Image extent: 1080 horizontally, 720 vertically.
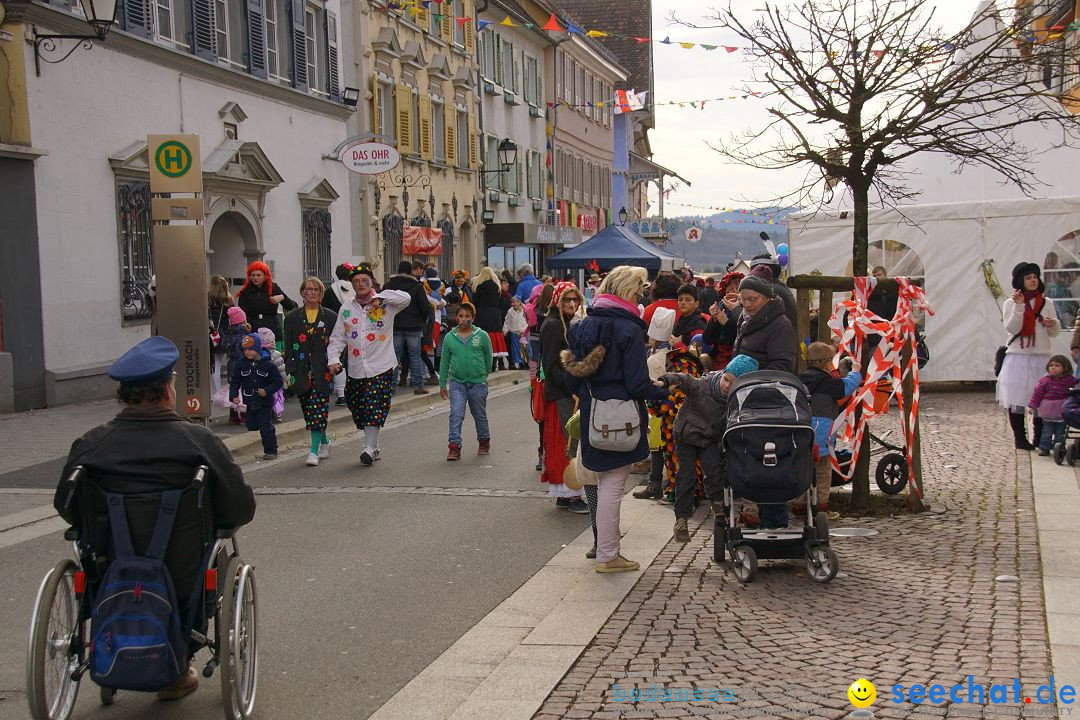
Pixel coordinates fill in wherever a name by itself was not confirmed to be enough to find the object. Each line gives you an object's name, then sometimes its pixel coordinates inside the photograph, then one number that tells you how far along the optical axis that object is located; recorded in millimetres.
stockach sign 11789
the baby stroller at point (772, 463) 6730
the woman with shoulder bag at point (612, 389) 7027
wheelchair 4262
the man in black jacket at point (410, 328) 15625
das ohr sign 21781
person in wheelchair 4453
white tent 16781
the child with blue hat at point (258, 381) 11500
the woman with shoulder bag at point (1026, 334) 12141
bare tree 8672
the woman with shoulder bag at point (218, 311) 14086
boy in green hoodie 11750
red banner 29297
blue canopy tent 27219
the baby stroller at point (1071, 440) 10688
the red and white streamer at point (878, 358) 8719
